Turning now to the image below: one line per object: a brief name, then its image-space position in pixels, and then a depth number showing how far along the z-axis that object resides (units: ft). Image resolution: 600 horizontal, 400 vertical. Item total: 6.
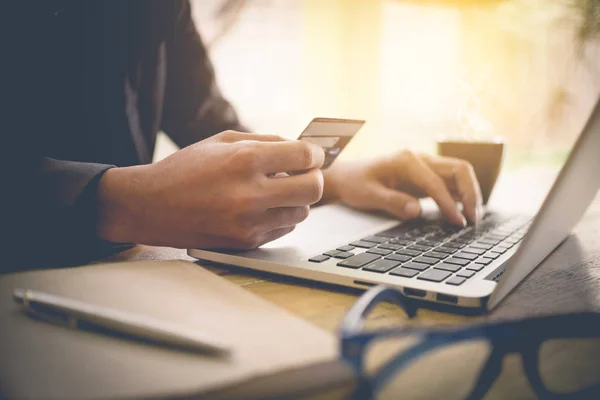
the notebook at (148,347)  0.78
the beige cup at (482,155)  2.82
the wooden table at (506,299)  1.32
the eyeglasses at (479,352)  0.72
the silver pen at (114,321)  0.85
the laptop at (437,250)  1.29
